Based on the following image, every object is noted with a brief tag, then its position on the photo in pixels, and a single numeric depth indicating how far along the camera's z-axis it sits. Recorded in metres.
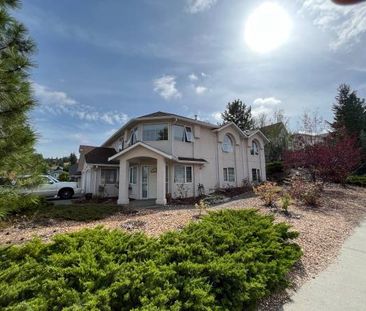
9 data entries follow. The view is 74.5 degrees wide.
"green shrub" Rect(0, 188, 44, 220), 3.51
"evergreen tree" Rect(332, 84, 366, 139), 33.19
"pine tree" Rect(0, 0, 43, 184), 3.43
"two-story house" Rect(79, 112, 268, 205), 16.38
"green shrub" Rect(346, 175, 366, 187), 23.34
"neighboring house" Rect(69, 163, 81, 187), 32.62
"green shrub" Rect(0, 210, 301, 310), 2.55
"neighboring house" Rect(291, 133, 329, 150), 20.73
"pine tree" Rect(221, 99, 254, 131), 38.88
